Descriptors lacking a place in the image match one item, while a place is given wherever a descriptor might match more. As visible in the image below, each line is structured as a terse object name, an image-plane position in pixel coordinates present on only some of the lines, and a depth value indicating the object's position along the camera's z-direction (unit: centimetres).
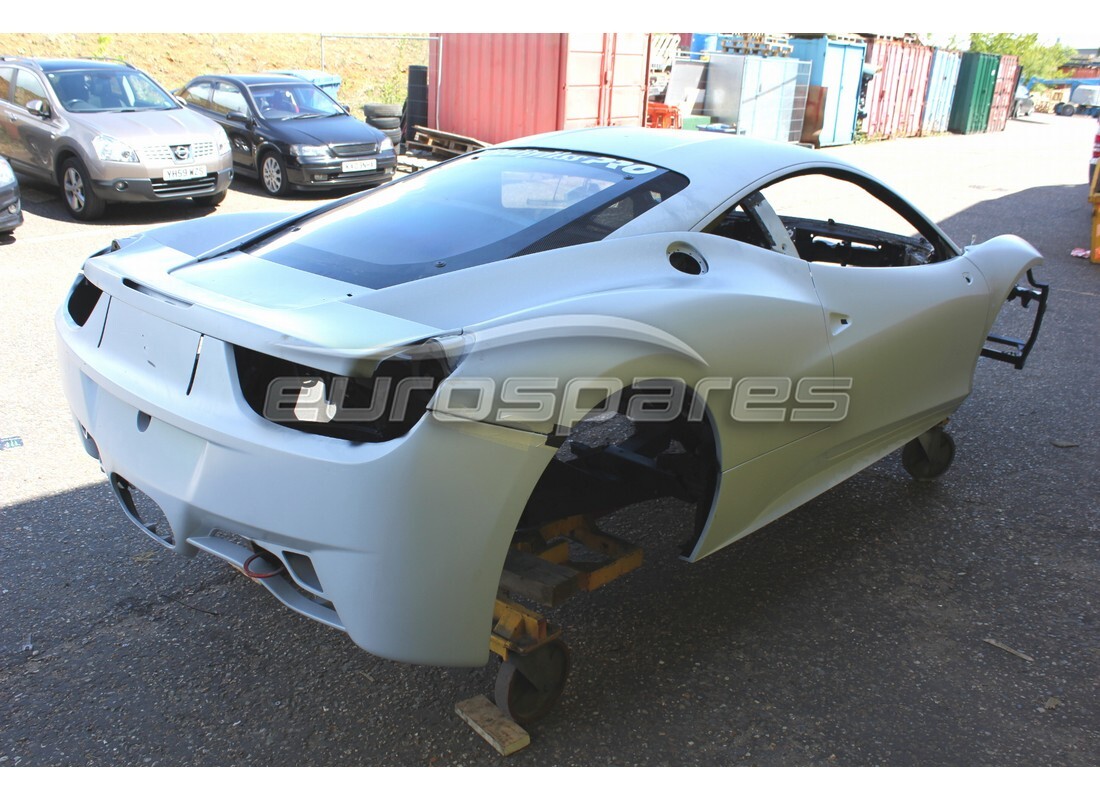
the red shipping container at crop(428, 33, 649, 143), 1373
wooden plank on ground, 245
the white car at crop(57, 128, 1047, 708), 208
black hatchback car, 1096
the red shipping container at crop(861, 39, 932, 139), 2329
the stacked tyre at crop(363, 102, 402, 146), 1377
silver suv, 895
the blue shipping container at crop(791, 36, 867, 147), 2014
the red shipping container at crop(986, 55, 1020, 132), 3120
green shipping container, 2888
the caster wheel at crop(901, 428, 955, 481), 416
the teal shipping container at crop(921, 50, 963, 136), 2708
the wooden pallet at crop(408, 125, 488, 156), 1338
